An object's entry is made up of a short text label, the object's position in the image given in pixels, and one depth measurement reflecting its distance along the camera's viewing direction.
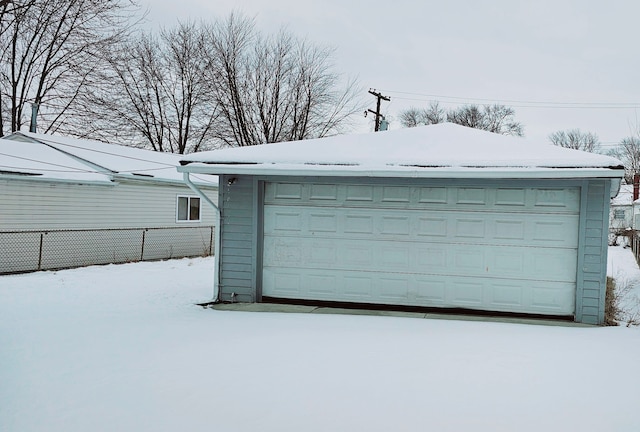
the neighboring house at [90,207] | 11.82
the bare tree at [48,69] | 21.14
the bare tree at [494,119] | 52.94
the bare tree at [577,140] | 55.12
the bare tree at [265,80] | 26.84
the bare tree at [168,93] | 27.31
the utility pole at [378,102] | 27.05
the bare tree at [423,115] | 54.44
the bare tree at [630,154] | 40.16
